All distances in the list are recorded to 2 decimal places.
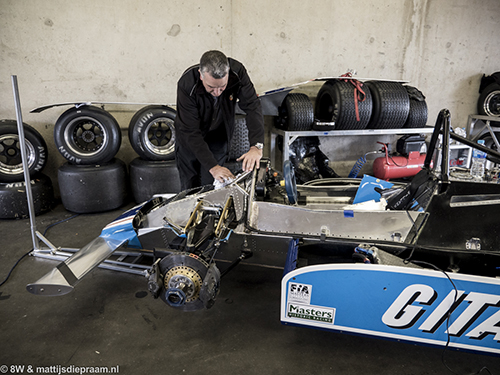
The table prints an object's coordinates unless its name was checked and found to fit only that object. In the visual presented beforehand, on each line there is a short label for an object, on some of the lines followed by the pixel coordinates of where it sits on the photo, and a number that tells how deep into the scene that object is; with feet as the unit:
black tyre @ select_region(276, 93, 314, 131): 13.33
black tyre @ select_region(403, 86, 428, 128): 14.34
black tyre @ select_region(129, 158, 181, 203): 12.26
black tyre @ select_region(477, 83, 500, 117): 16.88
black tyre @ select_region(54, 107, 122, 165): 11.68
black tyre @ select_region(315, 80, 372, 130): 13.23
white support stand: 8.23
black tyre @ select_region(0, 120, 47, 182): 11.37
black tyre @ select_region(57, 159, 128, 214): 11.73
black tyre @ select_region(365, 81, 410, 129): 13.66
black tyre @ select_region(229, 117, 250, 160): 12.73
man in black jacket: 7.34
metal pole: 8.10
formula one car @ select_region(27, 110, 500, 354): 5.28
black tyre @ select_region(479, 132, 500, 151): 17.24
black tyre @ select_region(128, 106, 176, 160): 12.20
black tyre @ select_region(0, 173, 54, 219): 11.34
